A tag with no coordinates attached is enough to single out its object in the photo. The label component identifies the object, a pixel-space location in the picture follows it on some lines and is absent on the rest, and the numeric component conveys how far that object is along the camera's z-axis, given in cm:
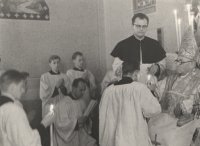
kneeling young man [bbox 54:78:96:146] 394
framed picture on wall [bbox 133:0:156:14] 435
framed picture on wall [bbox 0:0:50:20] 429
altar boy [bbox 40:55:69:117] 460
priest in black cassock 386
